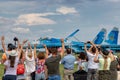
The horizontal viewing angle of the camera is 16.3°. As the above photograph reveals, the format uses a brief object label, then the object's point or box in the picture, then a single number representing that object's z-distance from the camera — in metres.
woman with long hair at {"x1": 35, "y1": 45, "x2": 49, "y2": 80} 12.30
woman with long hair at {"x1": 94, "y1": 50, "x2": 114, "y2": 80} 12.45
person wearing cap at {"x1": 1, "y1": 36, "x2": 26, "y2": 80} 10.11
